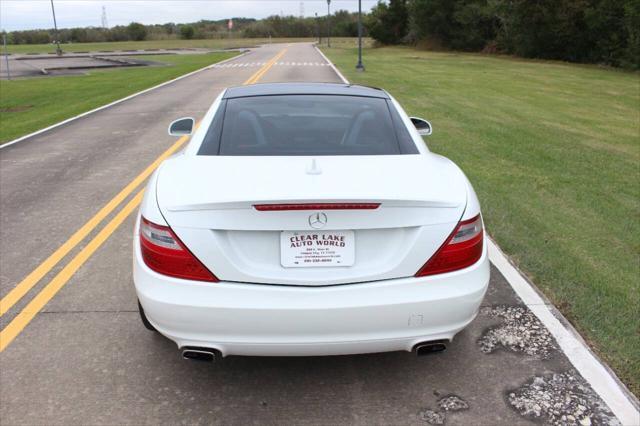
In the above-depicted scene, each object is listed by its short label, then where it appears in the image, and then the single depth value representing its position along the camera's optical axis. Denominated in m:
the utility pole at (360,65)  28.94
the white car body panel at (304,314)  2.70
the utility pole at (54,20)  63.42
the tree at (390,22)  71.50
